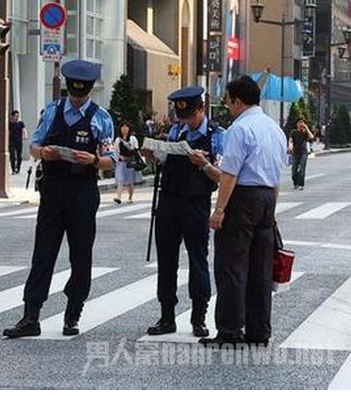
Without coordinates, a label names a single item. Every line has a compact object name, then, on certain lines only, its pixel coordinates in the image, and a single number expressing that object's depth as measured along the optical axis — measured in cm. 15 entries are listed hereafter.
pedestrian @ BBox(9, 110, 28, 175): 2906
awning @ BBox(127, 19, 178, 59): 4666
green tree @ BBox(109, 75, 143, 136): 3062
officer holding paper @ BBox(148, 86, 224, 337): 755
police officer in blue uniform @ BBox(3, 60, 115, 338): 748
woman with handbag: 2073
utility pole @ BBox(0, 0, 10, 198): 2184
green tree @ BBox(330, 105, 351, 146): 7181
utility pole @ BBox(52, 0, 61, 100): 2253
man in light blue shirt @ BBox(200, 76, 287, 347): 701
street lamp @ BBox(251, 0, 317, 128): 4303
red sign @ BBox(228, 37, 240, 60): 6625
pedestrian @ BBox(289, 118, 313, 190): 2488
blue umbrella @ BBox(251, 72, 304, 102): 5907
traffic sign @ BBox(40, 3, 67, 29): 2228
